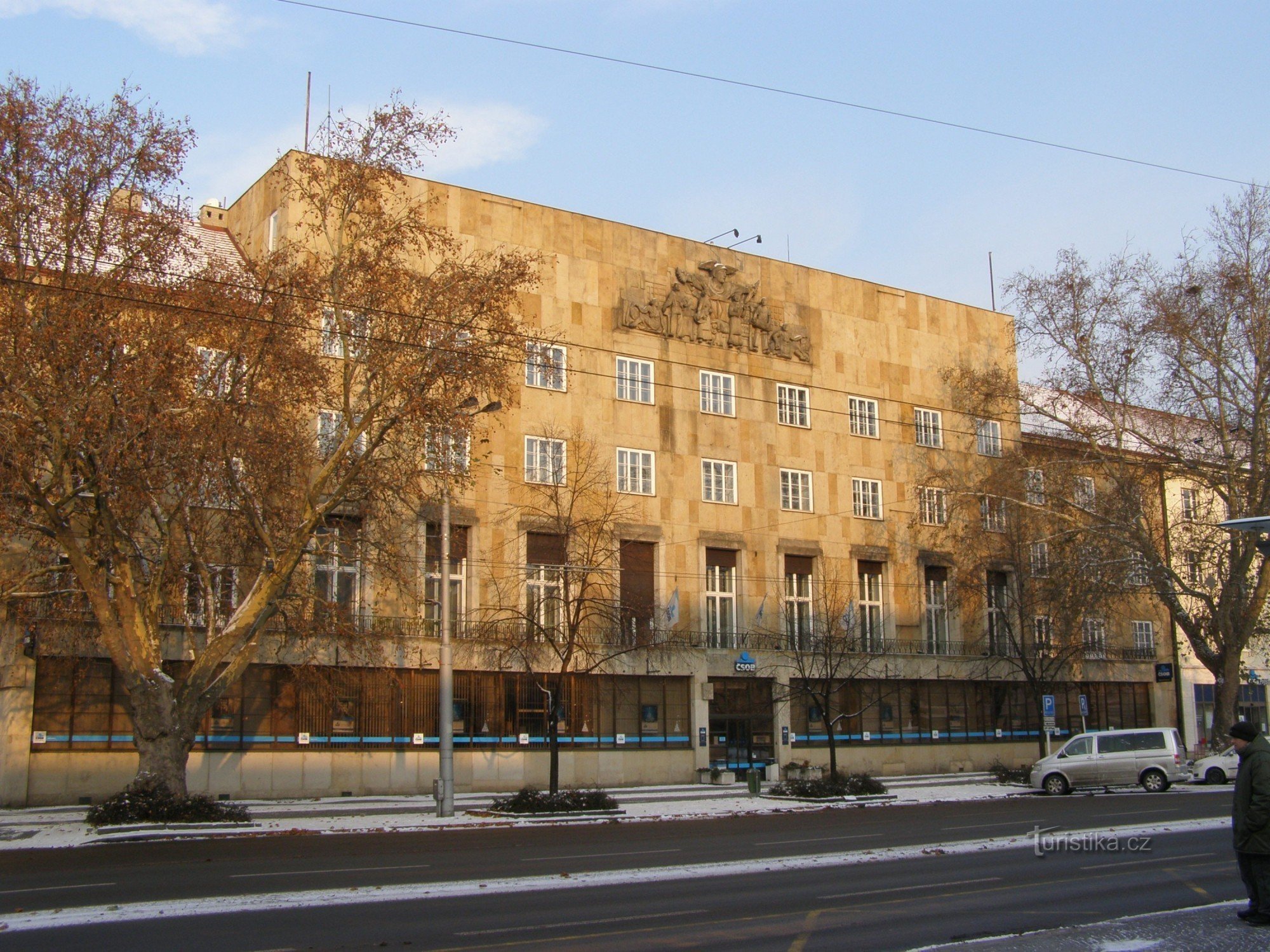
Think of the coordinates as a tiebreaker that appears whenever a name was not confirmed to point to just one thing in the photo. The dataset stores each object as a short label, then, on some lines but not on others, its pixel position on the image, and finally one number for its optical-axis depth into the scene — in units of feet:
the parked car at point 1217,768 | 136.46
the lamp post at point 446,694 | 95.14
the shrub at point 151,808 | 80.48
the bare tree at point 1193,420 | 146.82
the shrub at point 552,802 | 96.58
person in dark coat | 37.60
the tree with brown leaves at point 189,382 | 79.05
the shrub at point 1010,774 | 139.44
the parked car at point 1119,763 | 123.03
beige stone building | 119.44
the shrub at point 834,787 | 115.75
